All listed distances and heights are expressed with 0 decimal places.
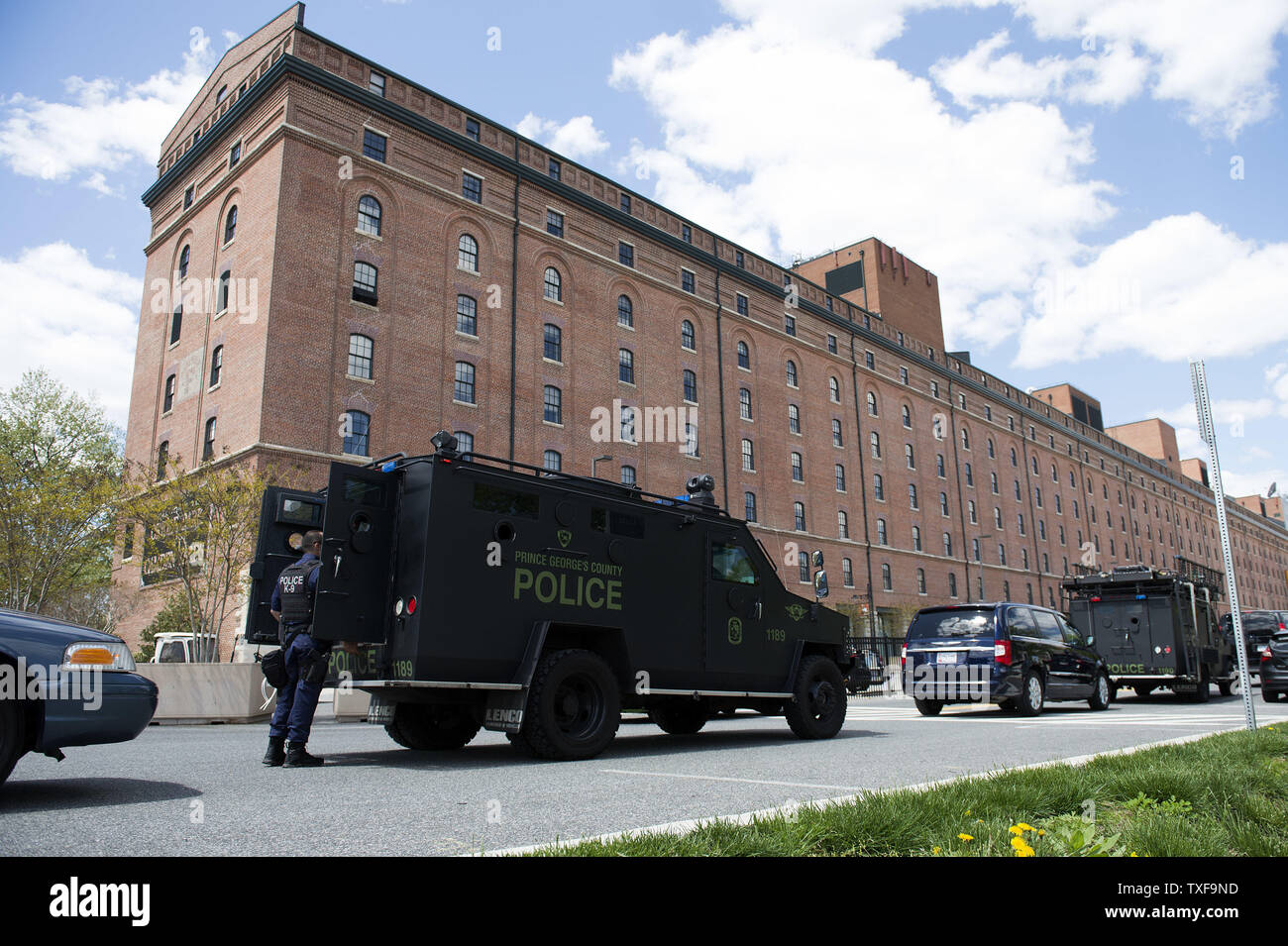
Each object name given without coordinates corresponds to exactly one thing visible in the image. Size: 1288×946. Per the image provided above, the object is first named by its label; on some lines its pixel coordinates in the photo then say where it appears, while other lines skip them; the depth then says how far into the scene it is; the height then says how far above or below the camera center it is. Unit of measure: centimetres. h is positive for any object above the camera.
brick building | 2784 +1310
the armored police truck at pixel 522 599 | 729 +51
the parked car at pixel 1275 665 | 1688 -31
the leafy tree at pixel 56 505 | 2548 +450
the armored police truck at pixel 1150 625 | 1844 +54
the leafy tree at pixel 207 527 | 2266 +344
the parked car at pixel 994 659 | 1395 -12
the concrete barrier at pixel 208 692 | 1439 -56
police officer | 716 -8
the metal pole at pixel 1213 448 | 880 +209
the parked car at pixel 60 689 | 491 -18
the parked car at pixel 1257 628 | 2600 +64
